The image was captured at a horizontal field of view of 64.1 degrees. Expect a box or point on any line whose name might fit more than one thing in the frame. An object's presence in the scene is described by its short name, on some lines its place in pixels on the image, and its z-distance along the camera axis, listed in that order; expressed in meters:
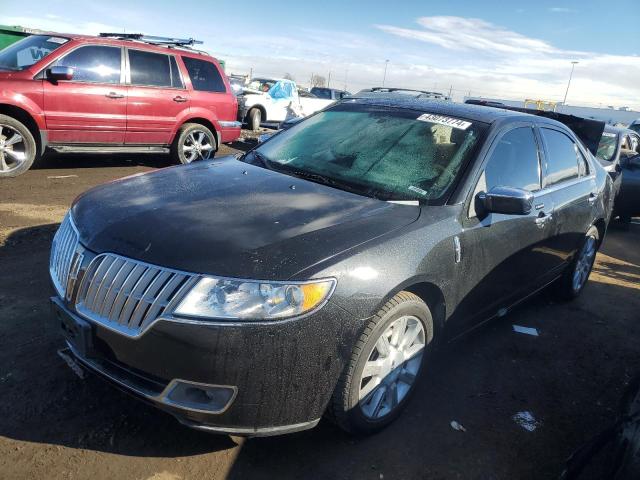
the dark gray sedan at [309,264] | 2.08
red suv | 6.89
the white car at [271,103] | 15.84
